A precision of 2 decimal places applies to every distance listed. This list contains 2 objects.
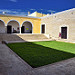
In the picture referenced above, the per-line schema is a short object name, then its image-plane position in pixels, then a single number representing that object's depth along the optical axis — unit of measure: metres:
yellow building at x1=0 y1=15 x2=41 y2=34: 18.40
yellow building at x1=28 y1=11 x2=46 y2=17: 31.00
